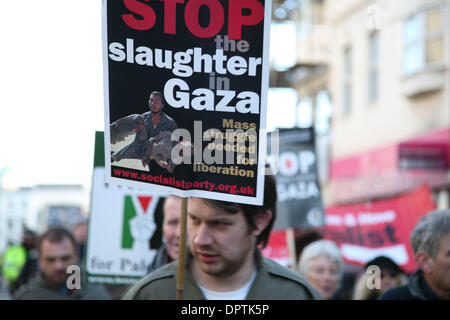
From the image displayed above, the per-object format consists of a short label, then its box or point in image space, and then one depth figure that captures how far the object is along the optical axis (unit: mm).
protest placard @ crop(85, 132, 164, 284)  6590
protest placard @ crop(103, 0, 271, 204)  3512
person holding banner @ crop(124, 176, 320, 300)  3973
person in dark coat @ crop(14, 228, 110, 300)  5441
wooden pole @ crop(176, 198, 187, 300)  3584
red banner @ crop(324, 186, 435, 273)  8414
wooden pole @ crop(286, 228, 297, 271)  8718
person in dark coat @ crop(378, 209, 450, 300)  4348
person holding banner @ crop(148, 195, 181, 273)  5645
